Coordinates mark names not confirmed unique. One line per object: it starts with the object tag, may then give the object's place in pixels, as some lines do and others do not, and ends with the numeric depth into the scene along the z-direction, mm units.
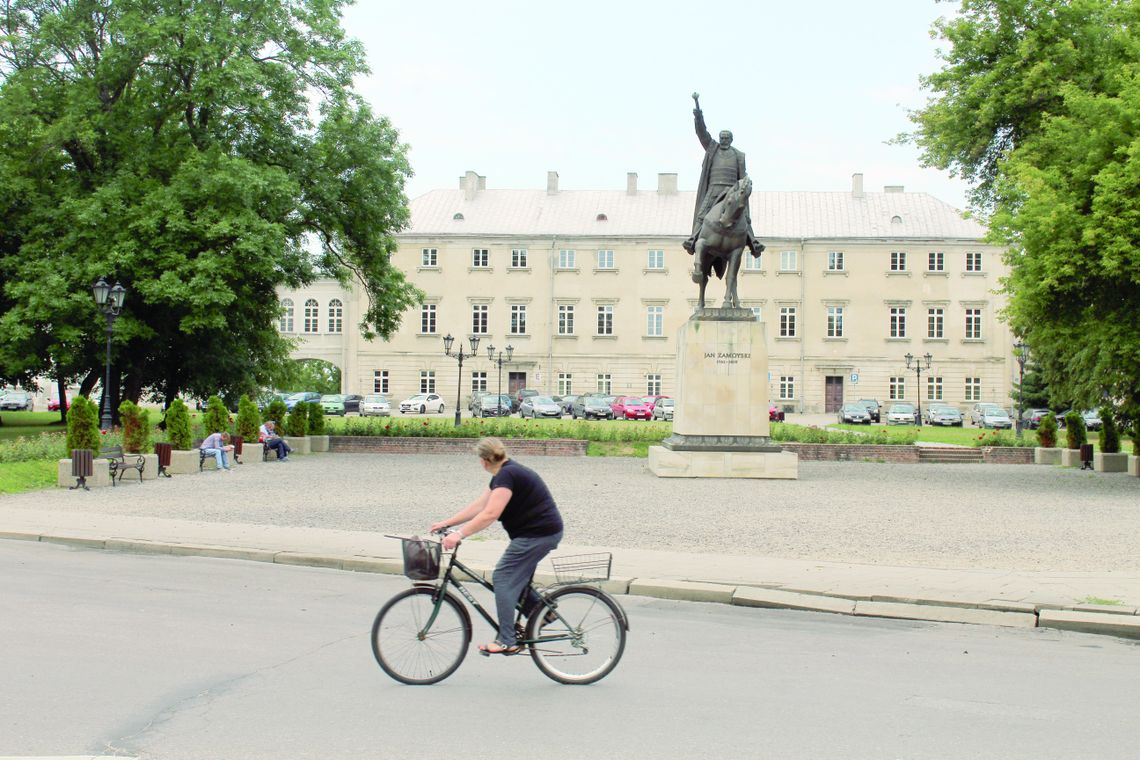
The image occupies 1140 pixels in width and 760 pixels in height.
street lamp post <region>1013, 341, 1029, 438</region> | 50141
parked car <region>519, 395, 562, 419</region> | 63125
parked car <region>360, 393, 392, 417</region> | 67650
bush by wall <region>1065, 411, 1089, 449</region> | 33844
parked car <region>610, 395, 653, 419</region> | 63334
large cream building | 75500
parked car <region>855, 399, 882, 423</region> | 65081
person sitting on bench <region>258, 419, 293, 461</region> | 29950
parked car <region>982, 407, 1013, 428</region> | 63469
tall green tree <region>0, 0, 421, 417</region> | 32062
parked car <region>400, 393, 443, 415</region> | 69250
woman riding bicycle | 7113
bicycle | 7121
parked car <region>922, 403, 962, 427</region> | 65062
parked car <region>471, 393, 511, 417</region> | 65062
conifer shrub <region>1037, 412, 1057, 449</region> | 35531
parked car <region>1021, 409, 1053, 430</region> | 63706
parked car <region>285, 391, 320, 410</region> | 68812
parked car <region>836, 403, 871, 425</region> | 63062
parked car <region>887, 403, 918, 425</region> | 67750
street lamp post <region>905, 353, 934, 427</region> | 69544
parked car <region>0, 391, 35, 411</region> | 81000
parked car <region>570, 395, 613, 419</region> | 63625
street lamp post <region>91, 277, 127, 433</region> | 26016
